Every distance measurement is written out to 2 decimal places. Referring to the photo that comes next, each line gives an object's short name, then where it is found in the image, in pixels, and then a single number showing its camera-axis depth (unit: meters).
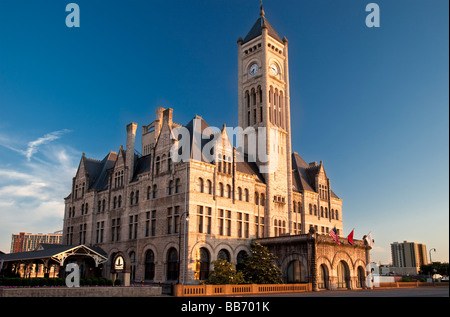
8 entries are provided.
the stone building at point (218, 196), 48.50
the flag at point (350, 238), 52.81
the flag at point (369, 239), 57.19
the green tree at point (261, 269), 44.88
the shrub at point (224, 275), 39.56
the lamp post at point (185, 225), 46.11
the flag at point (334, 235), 48.50
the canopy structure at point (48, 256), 47.12
